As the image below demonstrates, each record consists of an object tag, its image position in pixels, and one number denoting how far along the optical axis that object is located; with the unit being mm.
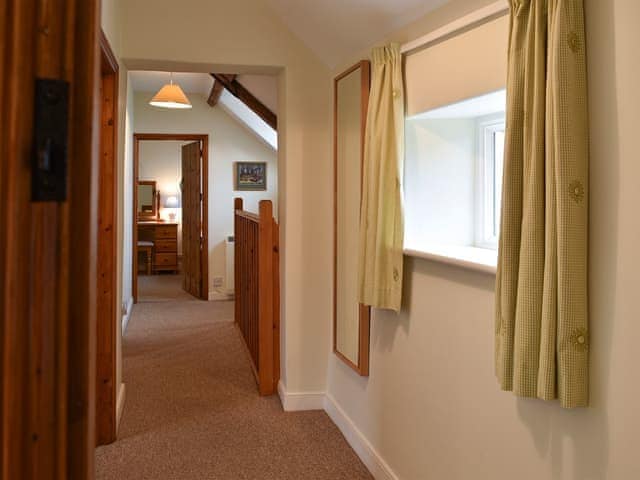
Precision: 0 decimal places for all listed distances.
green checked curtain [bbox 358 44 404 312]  2357
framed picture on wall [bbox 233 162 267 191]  7500
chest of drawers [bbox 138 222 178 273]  9992
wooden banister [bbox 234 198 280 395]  3613
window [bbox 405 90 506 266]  2371
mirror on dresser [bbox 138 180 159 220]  10130
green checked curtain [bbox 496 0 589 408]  1317
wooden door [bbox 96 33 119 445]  2914
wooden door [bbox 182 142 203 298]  7457
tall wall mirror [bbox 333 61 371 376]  2789
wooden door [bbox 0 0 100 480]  542
